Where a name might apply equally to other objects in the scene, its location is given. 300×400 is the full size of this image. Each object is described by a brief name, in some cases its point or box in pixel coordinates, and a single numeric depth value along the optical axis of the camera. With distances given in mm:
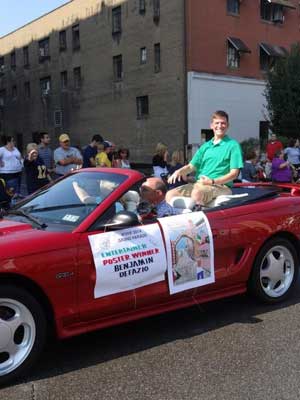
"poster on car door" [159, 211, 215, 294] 4207
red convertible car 3512
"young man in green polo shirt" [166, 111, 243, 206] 5195
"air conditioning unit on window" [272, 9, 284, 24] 31250
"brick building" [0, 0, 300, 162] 27938
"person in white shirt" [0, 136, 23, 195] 9461
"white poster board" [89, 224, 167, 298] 3795
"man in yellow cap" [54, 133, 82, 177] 9477
